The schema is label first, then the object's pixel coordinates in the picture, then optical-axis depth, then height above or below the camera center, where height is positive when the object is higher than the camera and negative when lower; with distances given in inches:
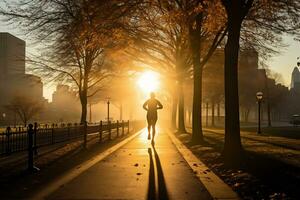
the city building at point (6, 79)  5068.9 +519.3
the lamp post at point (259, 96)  1594.5 +77.1
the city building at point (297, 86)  5400.6 +389.1
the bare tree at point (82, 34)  642.8 +151.2
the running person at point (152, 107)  727.1 +18.0
